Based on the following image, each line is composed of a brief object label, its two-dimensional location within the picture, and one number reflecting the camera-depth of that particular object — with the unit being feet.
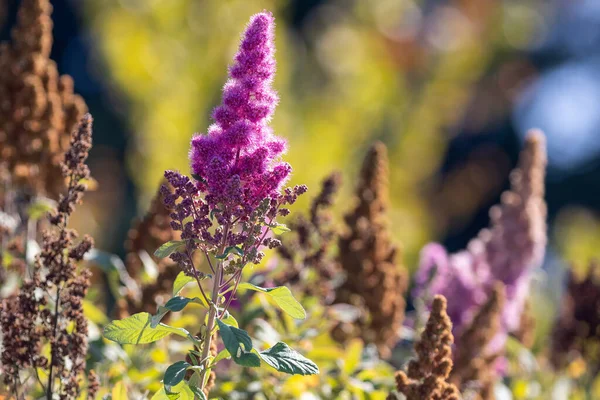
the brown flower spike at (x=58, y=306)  13.94
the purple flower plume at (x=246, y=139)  12.39
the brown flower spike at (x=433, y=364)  14.61
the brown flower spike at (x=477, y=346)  21.16
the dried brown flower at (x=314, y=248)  21.93
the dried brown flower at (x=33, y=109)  22.18
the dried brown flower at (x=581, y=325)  27.61
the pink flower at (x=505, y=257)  25.95
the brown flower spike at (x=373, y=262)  24.34
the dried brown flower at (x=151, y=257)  20.58
